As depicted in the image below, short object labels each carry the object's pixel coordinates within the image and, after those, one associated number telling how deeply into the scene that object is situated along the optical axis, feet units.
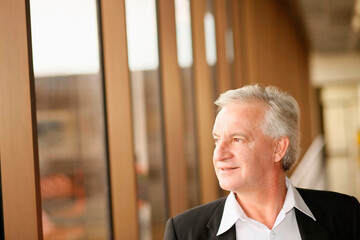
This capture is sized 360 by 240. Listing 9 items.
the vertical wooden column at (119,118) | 9.05
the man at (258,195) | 6.13
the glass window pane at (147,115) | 11.47
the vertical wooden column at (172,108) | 11.89
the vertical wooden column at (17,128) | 6.35
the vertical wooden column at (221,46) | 17.28
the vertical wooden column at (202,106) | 14.71
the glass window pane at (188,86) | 14.35
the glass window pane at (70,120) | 7.36
